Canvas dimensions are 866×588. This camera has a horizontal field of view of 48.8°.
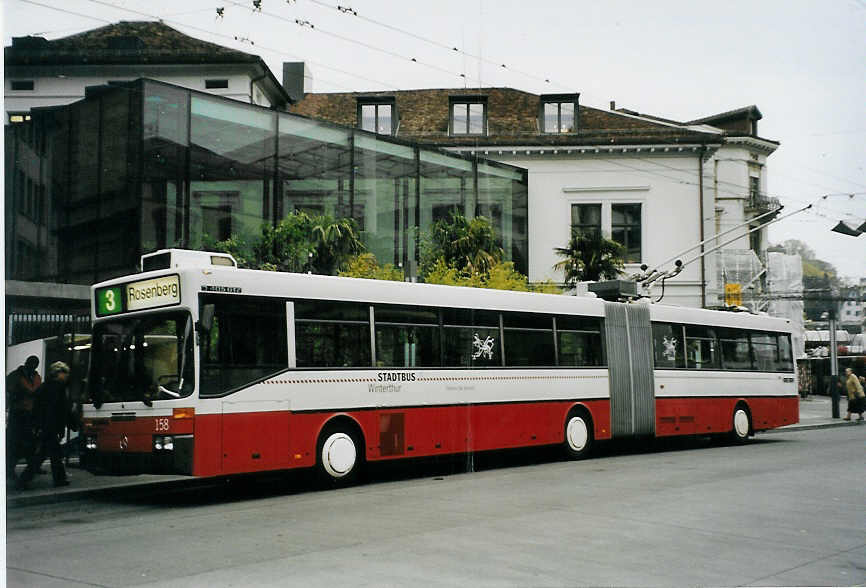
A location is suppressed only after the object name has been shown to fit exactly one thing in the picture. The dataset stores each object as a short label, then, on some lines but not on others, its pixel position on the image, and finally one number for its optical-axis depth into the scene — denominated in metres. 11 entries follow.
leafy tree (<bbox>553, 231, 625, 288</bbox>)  31.55
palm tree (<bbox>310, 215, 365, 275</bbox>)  24.47
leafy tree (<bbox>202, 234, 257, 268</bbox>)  21.52
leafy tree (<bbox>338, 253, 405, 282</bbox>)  25.03
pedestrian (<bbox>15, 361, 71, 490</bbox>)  13.77
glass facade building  18.14
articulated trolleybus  12.38
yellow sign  26.77
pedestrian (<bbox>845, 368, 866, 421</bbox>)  33.31
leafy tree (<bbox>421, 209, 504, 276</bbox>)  28.80
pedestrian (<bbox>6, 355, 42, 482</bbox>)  13.80
